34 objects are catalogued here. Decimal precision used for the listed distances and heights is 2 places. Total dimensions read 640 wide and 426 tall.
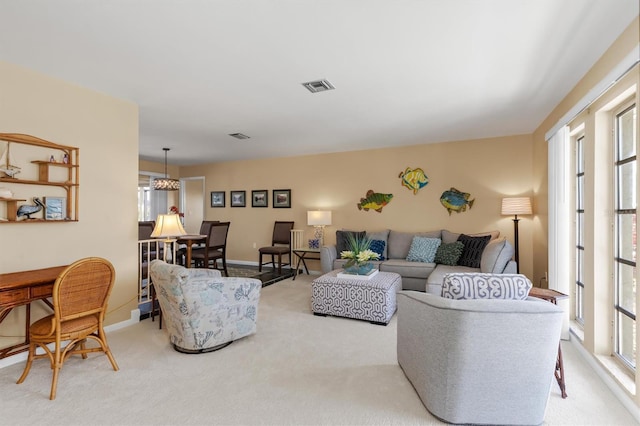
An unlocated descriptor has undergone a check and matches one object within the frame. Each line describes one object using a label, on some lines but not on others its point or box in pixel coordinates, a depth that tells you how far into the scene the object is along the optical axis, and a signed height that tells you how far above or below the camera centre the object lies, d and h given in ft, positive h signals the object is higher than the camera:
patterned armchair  8.75 -2.71
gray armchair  5.65 -2.70
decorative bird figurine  8.87 +0.18
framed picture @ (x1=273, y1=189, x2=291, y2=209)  22.79 +1.27
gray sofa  12.79 -2.24
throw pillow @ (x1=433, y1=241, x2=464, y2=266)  15.65 -1.97
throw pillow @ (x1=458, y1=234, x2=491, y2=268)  14.96 -1.76
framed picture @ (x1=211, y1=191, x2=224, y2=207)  25.52 +1.38
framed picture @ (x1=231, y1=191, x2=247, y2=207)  24.58 +1.30
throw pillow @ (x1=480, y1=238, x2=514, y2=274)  12.67 -1.73
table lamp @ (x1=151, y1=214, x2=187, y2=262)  11.53 -0.45
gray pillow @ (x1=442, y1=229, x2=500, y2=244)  16.24 -1.09
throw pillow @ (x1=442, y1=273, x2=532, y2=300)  6.29 -1.48
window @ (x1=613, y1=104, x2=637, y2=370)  7.72 -0.47
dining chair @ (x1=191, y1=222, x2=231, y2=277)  17.62 -1.92
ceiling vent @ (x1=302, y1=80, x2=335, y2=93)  9.88 +4.26
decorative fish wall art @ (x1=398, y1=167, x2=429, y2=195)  18.67 +2.22
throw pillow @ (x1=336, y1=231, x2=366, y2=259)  18.65 -1.46
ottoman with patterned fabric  11.70 -3.24
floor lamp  15.01 +0.40
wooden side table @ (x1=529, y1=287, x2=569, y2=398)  7.09 -1.98
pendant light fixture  20.20 +2.03
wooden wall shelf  8.68 +1.18
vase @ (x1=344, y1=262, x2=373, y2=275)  13.23 -2.36
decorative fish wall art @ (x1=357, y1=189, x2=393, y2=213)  19.62 +0.91
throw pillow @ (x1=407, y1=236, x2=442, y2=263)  16.52 -1.87
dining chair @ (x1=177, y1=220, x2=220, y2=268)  18.02 -1.99
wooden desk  7.40 -1.87
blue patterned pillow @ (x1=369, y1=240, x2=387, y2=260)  17.73 -1.84
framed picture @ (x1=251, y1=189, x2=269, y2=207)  23.68 +1.32
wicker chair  7.19 -2.38
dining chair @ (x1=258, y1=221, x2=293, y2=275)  21.99 -1.51
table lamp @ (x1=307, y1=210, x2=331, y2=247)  20.13 -0.19
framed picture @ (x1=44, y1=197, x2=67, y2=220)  9.44 +0.22
